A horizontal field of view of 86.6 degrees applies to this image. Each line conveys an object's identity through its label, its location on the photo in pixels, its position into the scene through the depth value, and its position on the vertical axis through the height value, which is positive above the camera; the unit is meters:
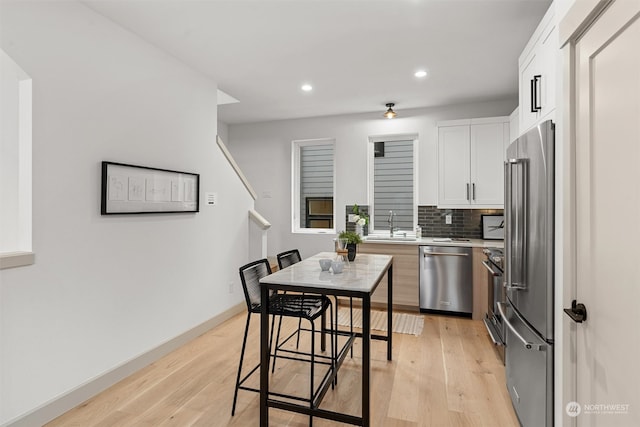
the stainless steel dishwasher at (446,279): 3.98 -0.76
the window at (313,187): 5.23 +0.45
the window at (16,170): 1.92 +0.26
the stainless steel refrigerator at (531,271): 1.66 -0.30
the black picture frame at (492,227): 4.34 -0.14
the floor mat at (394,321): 3.63 -1.21
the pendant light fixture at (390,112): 4.36 +1.33
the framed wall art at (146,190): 2.42 +0.20
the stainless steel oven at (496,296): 2.78 -0.70
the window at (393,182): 4.82 +0.49
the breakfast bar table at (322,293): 1.83 -0.47
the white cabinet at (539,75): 1.77 +0.84
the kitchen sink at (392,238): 4.35 -0.30
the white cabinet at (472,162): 4.09 +0.67
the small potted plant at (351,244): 2.72 -0.23
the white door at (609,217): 1.05 +0.00
